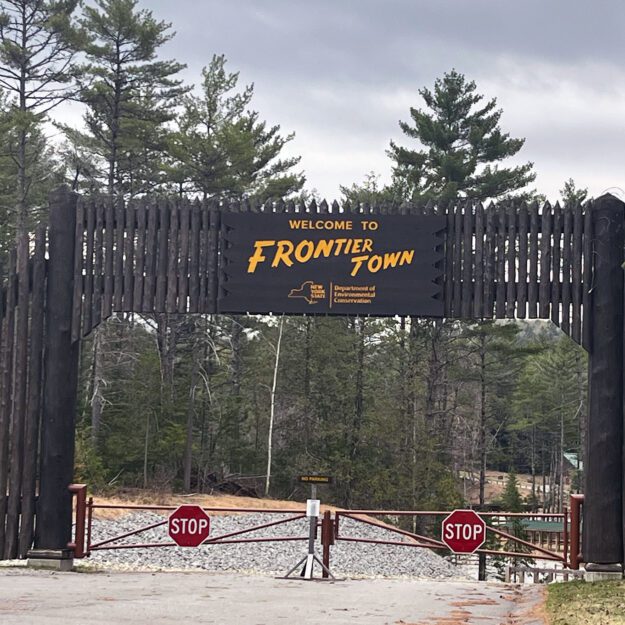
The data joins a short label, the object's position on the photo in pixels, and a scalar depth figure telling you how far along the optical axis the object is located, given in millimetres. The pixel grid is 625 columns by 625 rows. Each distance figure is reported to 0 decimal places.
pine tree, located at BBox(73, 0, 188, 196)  45188
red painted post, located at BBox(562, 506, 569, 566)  14706
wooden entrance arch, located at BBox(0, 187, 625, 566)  14414
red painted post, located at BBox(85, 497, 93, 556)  15220
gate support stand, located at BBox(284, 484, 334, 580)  14758
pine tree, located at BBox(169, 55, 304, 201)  46500
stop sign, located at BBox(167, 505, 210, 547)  15633
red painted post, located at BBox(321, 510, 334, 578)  15327
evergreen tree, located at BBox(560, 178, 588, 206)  58625
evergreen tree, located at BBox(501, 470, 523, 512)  50438
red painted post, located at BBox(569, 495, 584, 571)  14547
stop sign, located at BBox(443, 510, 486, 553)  15484
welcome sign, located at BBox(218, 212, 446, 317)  14914
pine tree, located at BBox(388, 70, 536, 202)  48469
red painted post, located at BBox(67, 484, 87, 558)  14931
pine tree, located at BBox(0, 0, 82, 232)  42562
